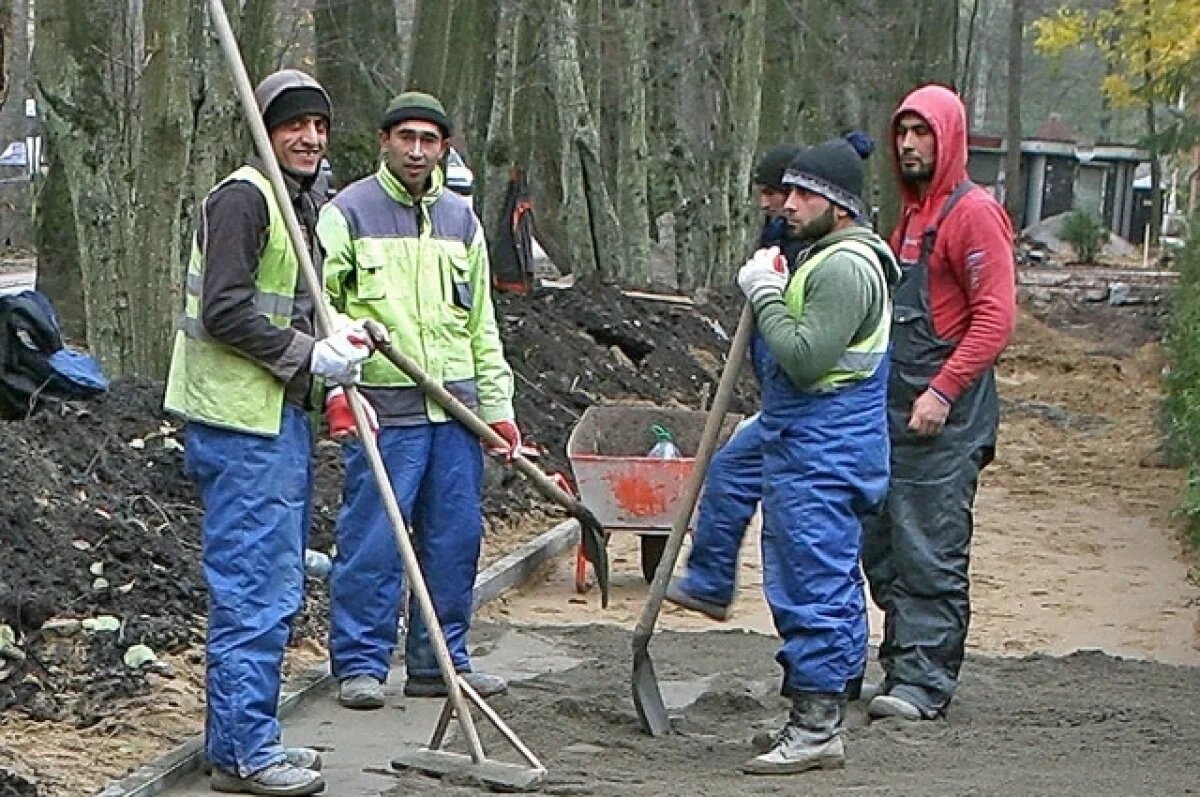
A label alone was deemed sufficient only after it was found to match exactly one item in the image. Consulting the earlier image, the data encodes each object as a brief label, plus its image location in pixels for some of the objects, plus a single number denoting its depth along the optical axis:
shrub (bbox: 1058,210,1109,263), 54.34
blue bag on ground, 10.33
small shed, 70.88
